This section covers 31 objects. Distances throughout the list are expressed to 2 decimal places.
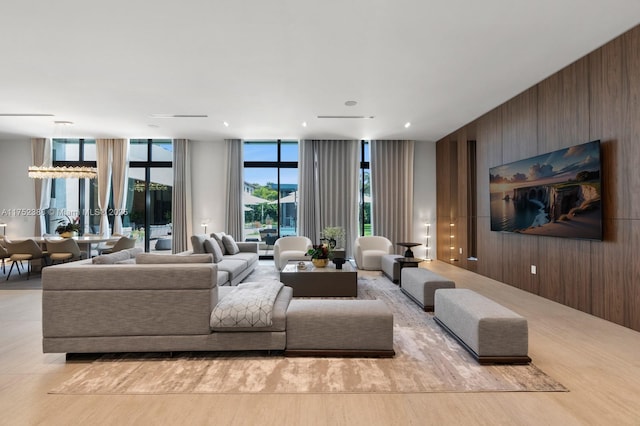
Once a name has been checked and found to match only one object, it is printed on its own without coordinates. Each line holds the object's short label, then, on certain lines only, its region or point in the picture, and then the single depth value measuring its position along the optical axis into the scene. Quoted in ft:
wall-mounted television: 12.87
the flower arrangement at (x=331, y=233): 19.70
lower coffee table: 16.01
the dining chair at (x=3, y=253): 20.87
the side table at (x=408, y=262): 18.78
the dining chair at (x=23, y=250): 20.48
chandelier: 23.15
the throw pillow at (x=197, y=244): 17.72
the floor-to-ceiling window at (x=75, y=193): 29.37
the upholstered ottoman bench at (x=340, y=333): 9.27
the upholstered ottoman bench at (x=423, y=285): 13.73
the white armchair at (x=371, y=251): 23.21
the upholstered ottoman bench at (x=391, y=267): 19.12
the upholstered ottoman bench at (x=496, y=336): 8.88
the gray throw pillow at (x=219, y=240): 21.29
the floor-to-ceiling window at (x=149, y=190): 29.53
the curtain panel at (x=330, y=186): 28.55
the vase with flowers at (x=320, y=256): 17.21
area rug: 7.70
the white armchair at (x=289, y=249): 22.08
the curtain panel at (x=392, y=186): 28.71
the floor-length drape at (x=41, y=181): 28.32
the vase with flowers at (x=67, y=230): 23.25
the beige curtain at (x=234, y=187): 28.40
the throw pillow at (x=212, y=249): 18.07
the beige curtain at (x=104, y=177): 28.76
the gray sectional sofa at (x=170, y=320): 9.05
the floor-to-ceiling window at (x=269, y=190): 29.66
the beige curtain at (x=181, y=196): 28.45
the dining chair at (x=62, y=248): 20.76
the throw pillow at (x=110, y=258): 10.12
